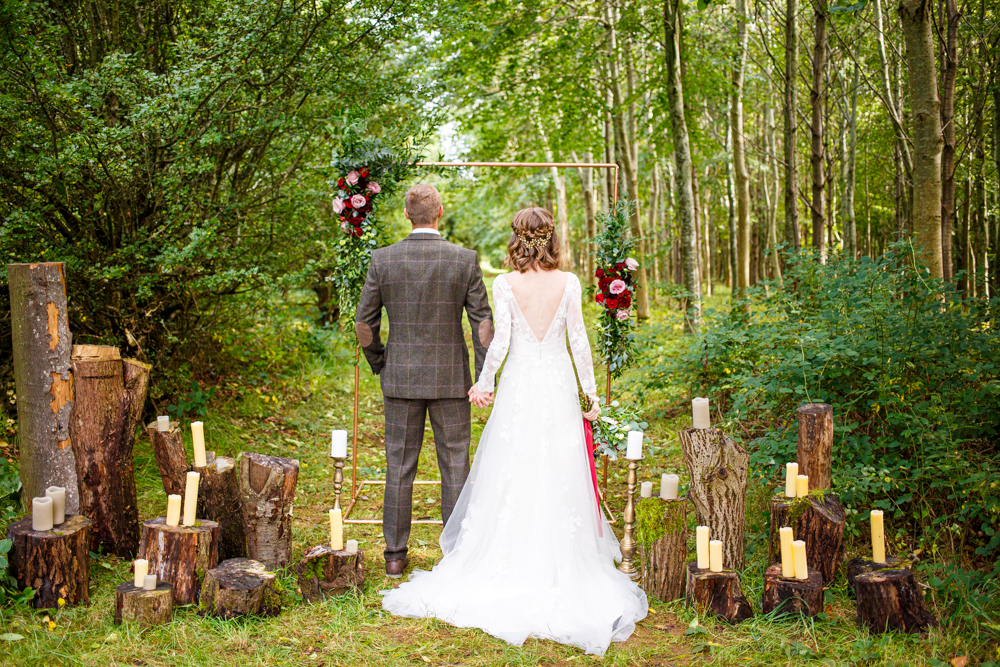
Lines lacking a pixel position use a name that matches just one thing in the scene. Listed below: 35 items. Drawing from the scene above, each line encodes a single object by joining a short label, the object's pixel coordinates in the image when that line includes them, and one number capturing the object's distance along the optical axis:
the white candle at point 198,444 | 4.11
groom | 4.42
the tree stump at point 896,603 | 3.54
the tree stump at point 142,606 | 3.65
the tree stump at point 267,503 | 4.15
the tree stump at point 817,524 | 3.99
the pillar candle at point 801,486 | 4.11
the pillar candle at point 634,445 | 4.43
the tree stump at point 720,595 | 3.82
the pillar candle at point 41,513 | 3.81
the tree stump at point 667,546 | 4.13
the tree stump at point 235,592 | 3.75
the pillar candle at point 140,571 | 3.67
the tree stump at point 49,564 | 3.78
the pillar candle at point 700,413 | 4.28
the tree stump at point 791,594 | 3.71
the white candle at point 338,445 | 4.53
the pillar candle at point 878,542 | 3.73
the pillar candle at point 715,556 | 3.86
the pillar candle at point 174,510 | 3.86
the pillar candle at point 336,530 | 4.13
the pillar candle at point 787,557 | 3.72
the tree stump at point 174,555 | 3.83
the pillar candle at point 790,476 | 4.08
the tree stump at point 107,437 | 4.39
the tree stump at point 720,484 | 4.24
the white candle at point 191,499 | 3.92
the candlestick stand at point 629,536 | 4.51
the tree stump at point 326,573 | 4.10
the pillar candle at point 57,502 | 3.93
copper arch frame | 5.41
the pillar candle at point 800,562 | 3.73
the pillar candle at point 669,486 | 4.17
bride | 4.07
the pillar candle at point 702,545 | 3.85
